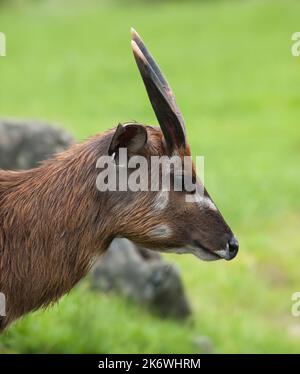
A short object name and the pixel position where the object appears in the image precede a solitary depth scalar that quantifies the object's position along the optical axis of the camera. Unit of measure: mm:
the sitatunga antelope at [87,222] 10391
